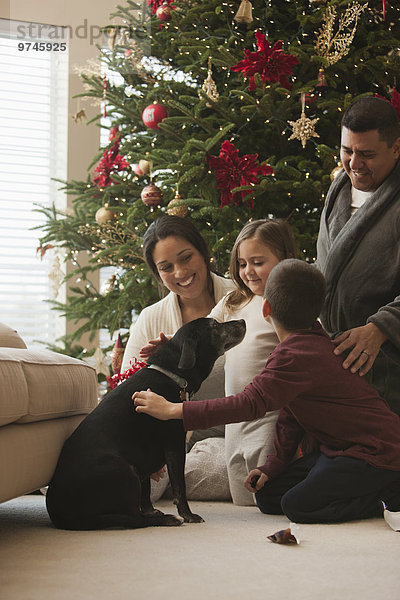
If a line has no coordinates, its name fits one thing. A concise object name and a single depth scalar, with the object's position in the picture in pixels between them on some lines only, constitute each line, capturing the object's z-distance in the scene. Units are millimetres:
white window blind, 4512
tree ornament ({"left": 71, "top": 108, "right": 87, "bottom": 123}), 3749
